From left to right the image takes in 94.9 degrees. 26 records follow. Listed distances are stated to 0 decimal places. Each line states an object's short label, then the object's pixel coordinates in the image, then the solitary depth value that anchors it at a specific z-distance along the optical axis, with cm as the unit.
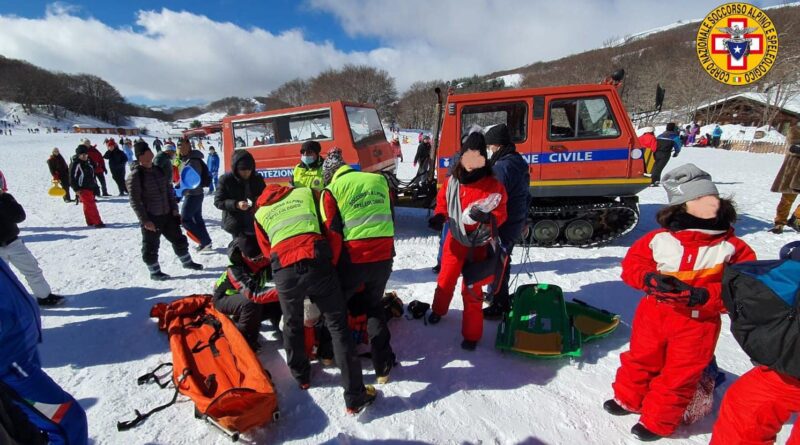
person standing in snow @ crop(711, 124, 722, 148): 2435
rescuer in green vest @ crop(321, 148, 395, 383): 233
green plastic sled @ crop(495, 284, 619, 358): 283
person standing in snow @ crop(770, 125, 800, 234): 548
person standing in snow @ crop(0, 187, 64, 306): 337
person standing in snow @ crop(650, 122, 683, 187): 942
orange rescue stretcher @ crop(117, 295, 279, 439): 213
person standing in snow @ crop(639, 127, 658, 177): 716
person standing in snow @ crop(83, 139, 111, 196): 966
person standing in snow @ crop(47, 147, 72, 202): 876
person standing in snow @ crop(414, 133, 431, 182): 839
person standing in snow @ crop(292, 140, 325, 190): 440
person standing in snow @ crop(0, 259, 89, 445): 141
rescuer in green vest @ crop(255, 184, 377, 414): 216
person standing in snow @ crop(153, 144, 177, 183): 553
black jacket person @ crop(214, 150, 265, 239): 396
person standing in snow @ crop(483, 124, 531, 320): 304
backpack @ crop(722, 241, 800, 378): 142
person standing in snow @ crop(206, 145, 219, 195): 1054
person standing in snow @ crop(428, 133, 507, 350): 261
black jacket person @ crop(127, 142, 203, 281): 420
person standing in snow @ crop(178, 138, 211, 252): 534
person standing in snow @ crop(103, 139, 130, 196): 1013
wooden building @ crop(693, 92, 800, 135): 3338
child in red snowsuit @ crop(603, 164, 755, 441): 185
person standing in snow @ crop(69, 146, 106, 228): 688
